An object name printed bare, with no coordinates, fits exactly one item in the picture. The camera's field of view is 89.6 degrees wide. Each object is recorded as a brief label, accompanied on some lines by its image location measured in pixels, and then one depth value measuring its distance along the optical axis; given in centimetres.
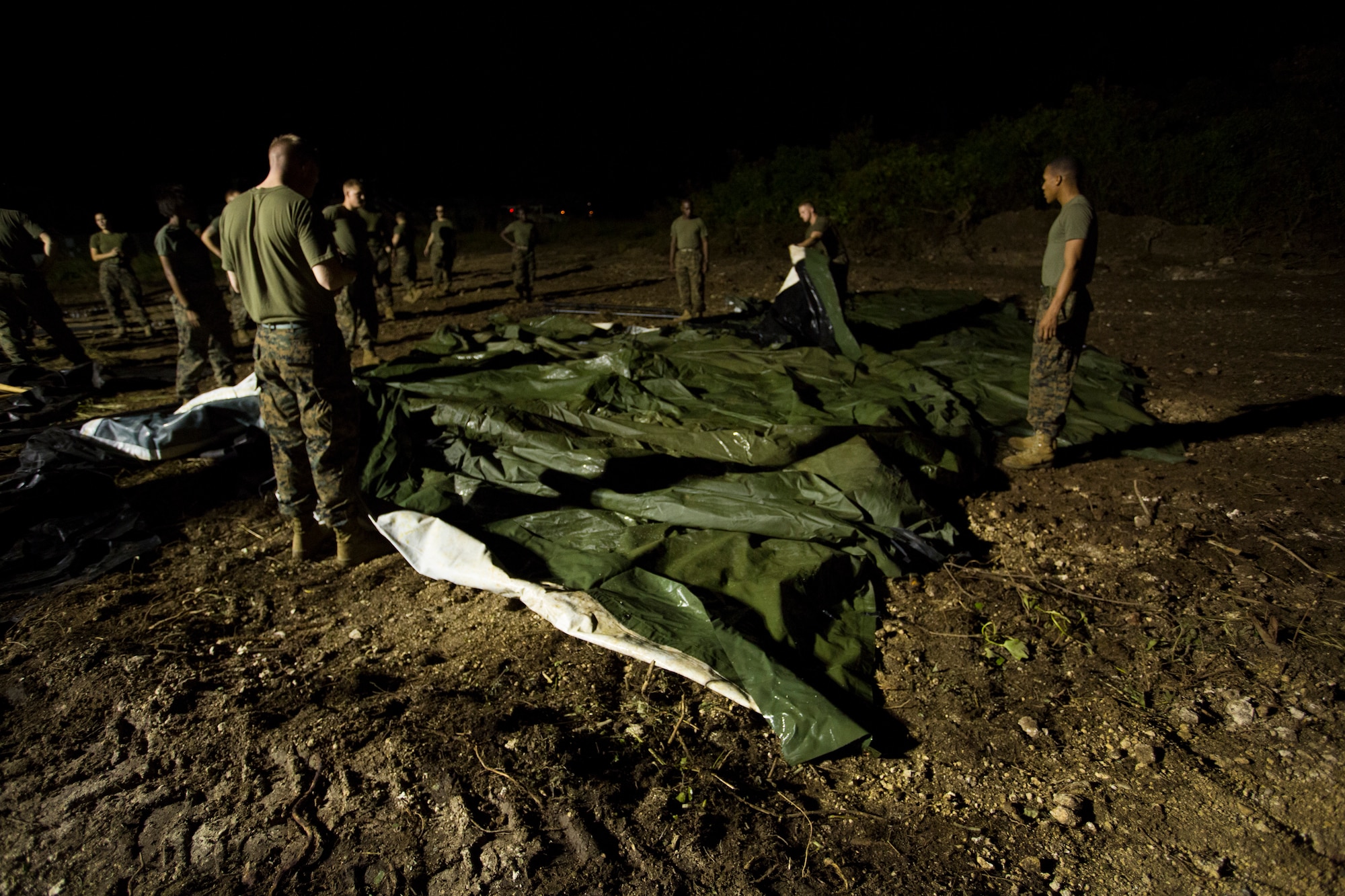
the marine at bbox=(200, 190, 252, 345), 547
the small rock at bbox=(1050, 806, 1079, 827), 198
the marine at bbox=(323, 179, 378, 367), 613
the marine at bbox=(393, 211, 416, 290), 995
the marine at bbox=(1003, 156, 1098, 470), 370
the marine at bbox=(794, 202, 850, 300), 655
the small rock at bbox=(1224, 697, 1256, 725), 229
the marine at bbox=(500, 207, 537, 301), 969
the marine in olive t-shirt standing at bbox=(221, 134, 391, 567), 284
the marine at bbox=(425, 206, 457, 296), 1077
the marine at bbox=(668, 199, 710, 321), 816
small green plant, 269
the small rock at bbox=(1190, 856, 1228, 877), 181
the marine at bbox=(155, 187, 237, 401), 532
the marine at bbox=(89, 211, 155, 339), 861
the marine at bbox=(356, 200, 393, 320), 862
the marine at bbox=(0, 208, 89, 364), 583
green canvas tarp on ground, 265
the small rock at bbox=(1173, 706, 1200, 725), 231
